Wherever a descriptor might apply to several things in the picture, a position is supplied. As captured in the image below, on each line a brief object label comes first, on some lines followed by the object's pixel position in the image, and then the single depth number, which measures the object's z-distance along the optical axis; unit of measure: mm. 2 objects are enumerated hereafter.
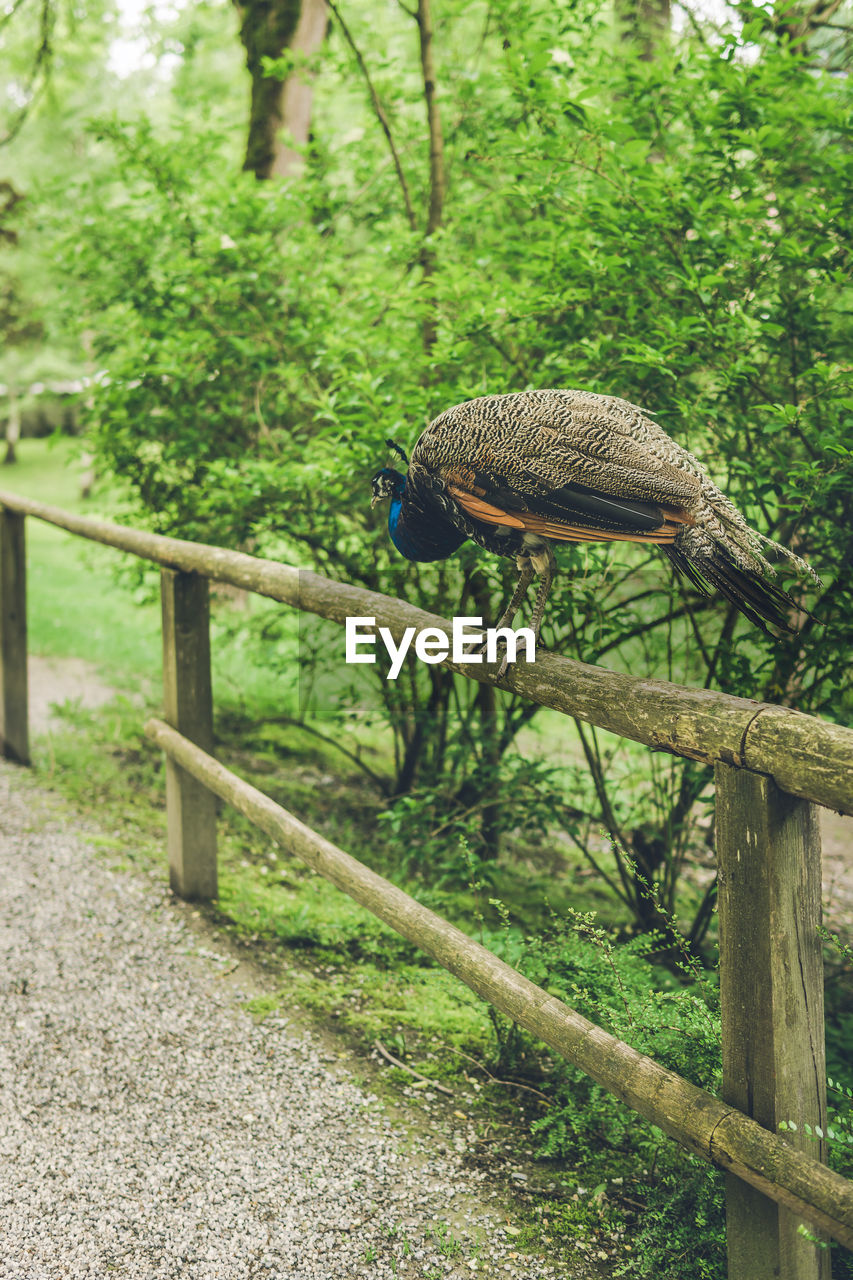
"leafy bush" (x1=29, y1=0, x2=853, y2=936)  2812
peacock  1999
